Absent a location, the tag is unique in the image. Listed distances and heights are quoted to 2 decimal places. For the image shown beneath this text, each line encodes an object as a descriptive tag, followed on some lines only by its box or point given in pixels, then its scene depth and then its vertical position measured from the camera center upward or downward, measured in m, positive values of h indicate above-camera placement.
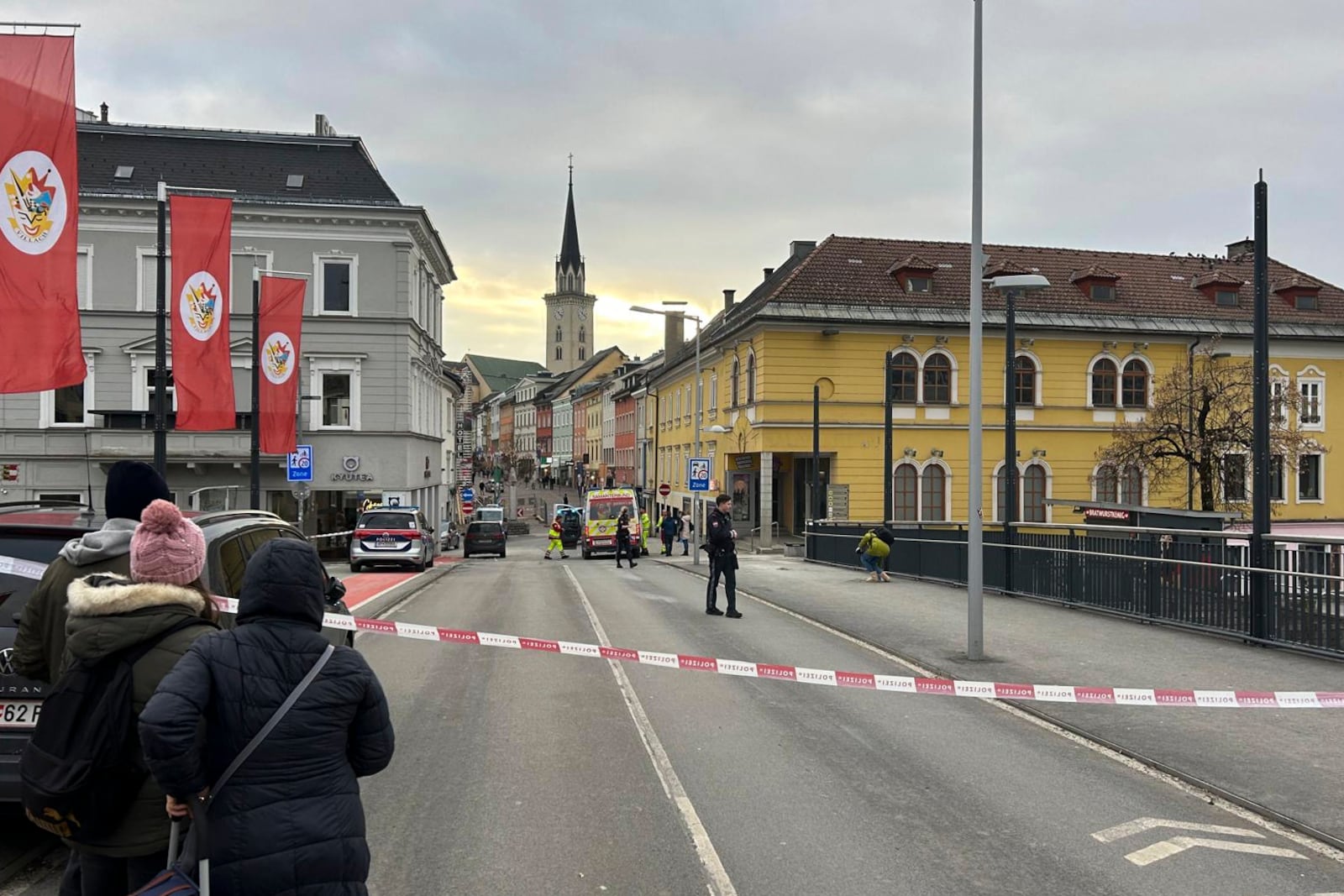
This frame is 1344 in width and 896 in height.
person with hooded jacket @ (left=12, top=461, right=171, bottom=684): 3.75 -0.51
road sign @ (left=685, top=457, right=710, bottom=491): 32.41 -0.18
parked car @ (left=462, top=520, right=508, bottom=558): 41.38 -3.00
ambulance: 39.38 -2.02
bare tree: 28.75 +1.28
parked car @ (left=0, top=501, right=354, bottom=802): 4.66 -0.52
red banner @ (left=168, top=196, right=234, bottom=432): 15.27 +2.53
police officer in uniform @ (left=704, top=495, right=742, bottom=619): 15.59 -1.35
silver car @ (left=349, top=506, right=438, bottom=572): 28.27 -2.13
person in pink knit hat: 3.16 -0.58
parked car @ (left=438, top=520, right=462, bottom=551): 49.09 -3.65
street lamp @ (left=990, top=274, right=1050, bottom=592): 17.47 +0.83
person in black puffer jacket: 2.89 -0.82
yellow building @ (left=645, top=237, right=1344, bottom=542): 41.38 +4.53
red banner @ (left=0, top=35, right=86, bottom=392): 9.87 +2.57
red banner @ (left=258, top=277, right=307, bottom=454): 21.41 +2.43
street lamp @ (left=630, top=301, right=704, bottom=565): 32.82 -1.57
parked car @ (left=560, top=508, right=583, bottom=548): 47.41 -2.94
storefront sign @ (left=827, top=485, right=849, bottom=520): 39.03 -1.23
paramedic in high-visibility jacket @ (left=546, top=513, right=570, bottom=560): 40.09 -3.00
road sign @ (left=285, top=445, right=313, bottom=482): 22.83 +0.03
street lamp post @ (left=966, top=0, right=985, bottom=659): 11.42 +0.73
